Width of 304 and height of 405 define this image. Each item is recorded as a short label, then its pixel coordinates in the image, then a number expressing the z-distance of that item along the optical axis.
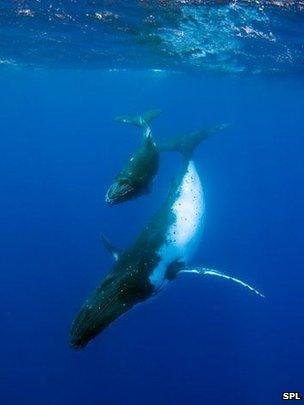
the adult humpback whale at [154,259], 6.82
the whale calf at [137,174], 6.59
